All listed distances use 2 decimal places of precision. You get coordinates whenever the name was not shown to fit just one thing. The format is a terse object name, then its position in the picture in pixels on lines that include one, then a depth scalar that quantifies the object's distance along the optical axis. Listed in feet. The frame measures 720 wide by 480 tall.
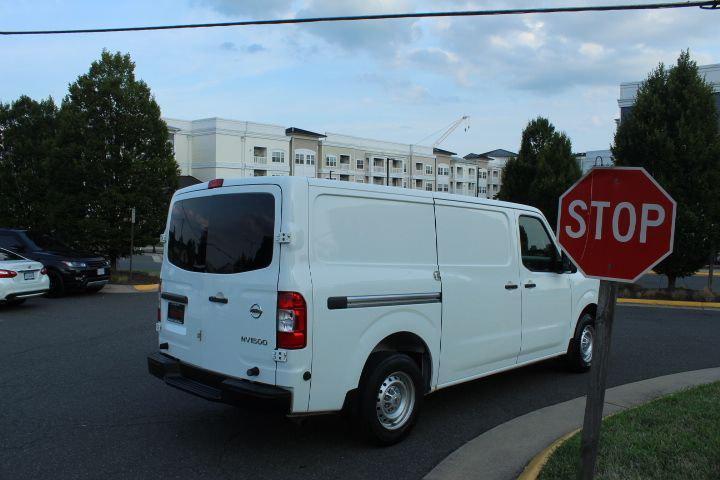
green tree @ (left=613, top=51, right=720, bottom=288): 49.67
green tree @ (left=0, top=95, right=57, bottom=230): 63.67
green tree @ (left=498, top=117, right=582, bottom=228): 68.33
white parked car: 37.67
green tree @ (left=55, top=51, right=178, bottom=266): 56.59
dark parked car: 45.83
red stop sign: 10.22
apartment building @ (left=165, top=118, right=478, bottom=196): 252.83
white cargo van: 13.57
